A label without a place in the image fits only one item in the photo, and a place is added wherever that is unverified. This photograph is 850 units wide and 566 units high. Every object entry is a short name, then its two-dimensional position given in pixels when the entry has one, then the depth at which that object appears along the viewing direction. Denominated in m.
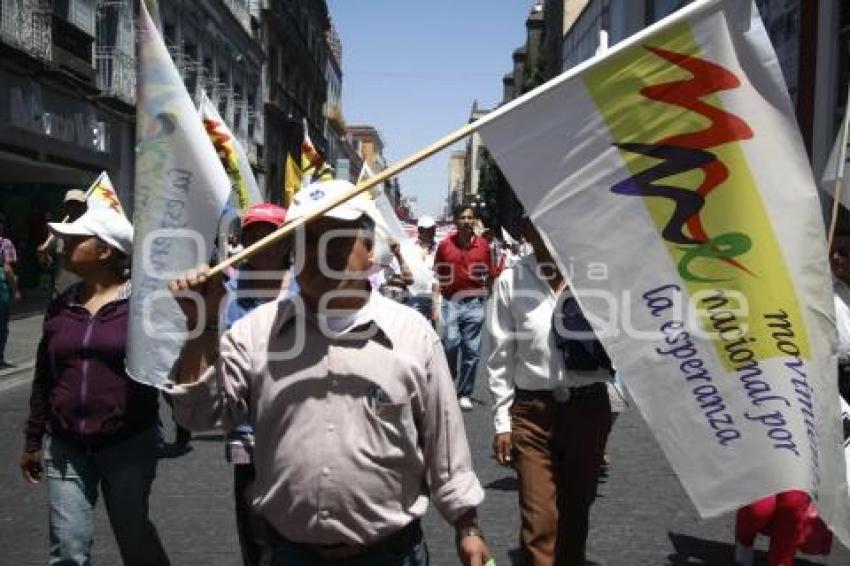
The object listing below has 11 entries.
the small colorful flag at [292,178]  10.12
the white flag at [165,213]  3.58
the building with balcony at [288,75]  46.47
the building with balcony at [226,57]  28.25
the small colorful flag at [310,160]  9.98
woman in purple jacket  3.98
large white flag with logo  3.27
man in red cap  3.88
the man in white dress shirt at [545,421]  4.43
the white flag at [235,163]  5.61
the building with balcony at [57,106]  17.42
